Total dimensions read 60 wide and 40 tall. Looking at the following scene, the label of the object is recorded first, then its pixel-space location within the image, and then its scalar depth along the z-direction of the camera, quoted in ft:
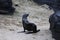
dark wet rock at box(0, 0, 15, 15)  51.26
